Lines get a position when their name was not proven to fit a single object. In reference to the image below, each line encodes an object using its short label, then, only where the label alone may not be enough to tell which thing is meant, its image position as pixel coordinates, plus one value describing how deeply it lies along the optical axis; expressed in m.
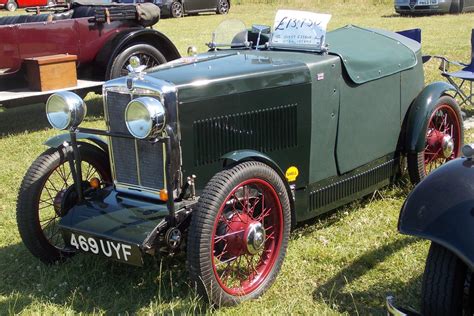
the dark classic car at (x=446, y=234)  2.36
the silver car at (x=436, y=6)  16.73
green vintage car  3.06
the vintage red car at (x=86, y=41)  6.87
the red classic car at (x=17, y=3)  23.16
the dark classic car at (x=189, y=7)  19.23
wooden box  6.72
